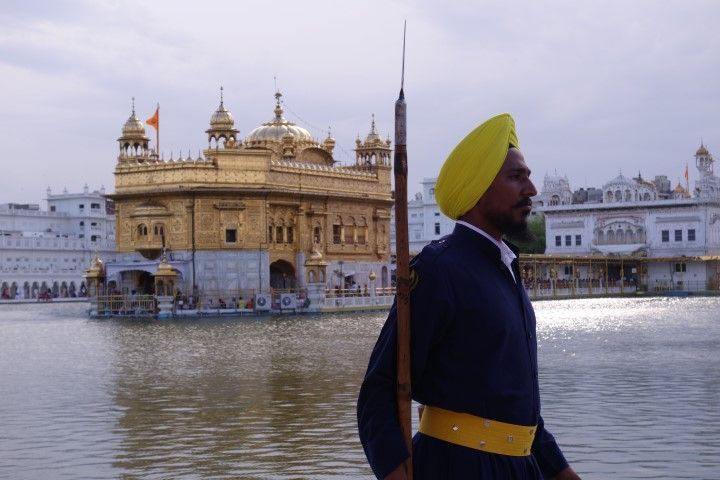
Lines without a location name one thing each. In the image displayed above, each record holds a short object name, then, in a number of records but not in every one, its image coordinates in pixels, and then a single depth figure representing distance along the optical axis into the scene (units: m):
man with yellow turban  3.97
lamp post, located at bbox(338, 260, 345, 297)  57.77
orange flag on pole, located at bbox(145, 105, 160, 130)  58.59
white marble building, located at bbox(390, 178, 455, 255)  104.25
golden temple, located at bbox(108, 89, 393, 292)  52.06
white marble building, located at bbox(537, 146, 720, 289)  80.38
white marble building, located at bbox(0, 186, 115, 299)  91.00
